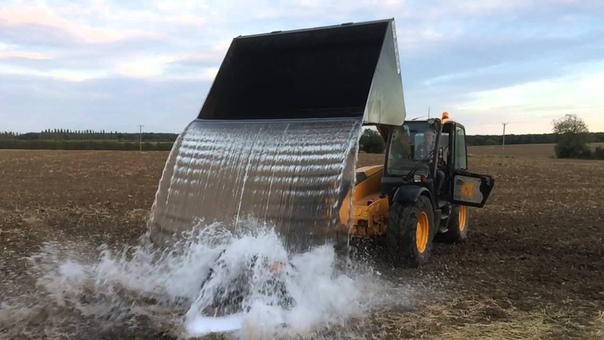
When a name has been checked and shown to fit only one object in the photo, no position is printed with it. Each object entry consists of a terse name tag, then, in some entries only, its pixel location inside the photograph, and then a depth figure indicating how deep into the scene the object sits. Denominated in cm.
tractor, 604
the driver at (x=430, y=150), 696
